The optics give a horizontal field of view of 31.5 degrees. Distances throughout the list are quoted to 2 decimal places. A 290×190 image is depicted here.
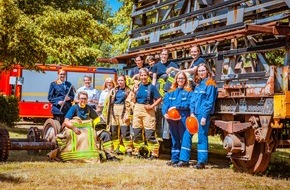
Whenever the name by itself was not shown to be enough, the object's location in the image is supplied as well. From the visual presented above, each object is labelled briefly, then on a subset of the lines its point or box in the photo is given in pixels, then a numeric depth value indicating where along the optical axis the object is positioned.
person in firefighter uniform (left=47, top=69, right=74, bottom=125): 11.98
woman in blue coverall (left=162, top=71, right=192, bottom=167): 9.77
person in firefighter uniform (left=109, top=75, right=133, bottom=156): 11.57
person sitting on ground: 10.09
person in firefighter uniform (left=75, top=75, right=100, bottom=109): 12.74
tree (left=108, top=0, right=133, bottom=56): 29.47
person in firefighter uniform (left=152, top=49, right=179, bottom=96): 11.29
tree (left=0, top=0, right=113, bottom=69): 16.09
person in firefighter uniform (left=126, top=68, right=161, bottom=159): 10.92
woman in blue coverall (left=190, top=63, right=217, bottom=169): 9.28
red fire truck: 26.62
